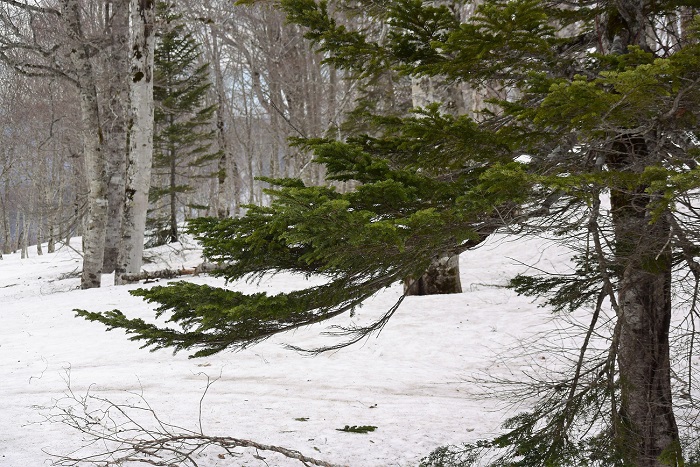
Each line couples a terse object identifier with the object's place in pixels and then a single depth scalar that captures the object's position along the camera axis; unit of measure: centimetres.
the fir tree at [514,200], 499
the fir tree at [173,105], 3834
